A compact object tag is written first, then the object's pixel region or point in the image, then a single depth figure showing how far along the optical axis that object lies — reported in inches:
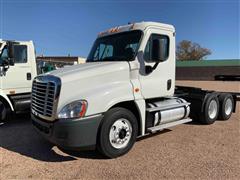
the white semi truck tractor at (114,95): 129.5
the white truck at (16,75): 220.3
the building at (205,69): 1169.5
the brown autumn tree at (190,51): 2069.6
